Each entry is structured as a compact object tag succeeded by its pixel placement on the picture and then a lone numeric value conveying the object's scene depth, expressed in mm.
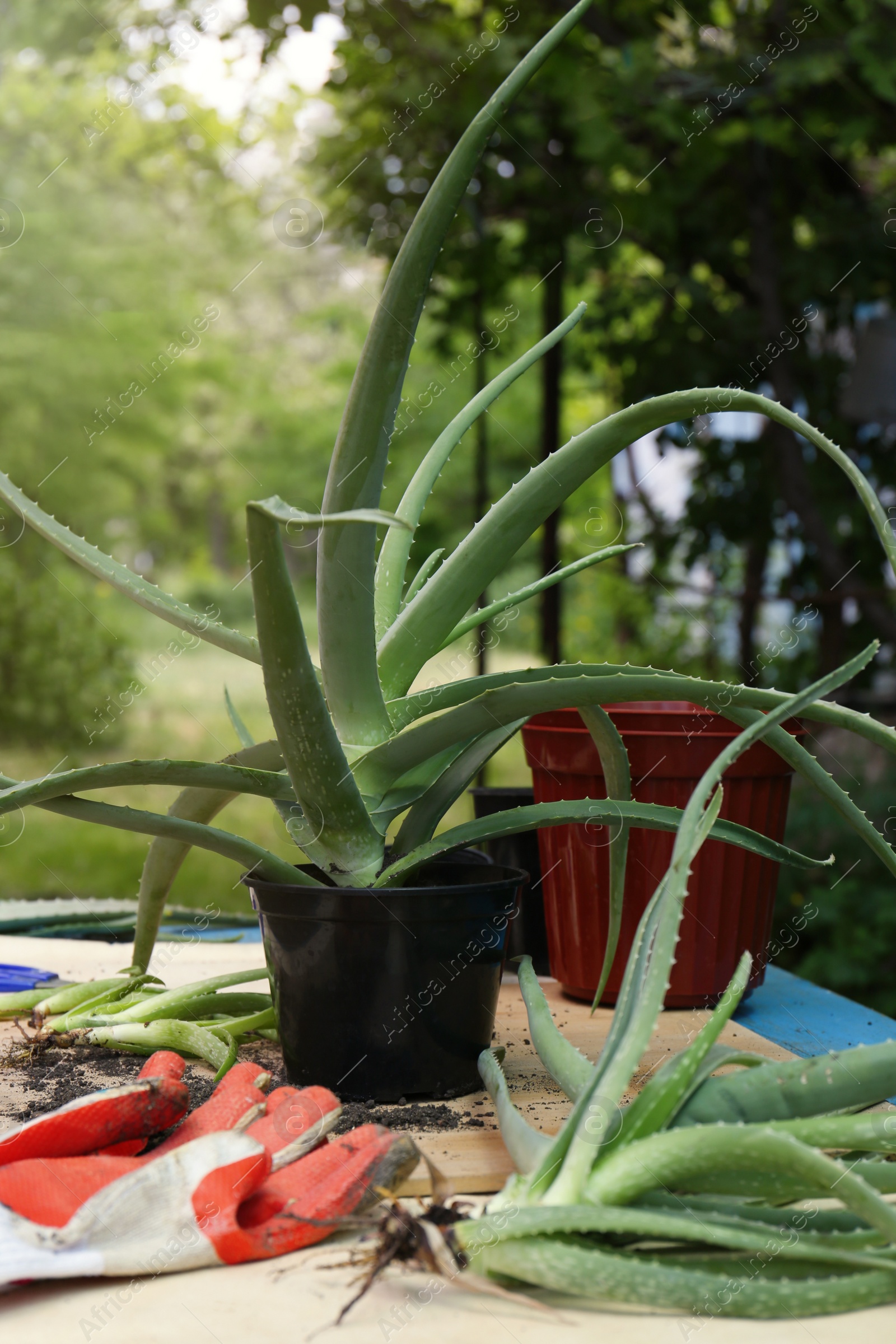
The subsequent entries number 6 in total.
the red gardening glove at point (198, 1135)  527
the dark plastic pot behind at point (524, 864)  1129
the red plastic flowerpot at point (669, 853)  914
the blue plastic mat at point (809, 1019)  892
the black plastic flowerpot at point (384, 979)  716
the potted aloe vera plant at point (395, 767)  665
